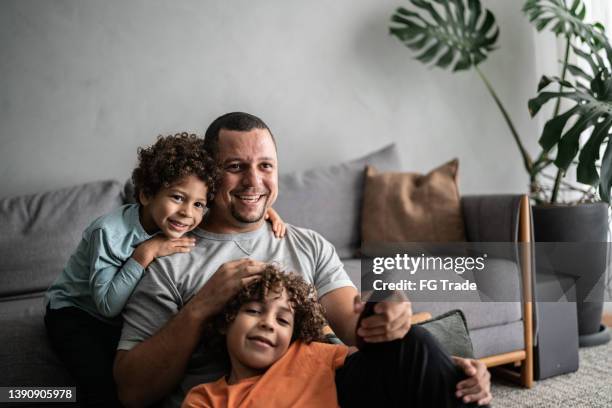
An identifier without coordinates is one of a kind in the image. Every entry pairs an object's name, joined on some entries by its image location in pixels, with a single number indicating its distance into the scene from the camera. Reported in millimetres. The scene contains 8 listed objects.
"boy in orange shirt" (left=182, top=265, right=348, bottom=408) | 1034
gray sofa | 1970
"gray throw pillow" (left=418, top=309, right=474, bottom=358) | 1192
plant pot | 2331
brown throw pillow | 2332
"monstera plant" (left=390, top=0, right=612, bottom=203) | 2078
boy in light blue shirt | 1297
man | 954
